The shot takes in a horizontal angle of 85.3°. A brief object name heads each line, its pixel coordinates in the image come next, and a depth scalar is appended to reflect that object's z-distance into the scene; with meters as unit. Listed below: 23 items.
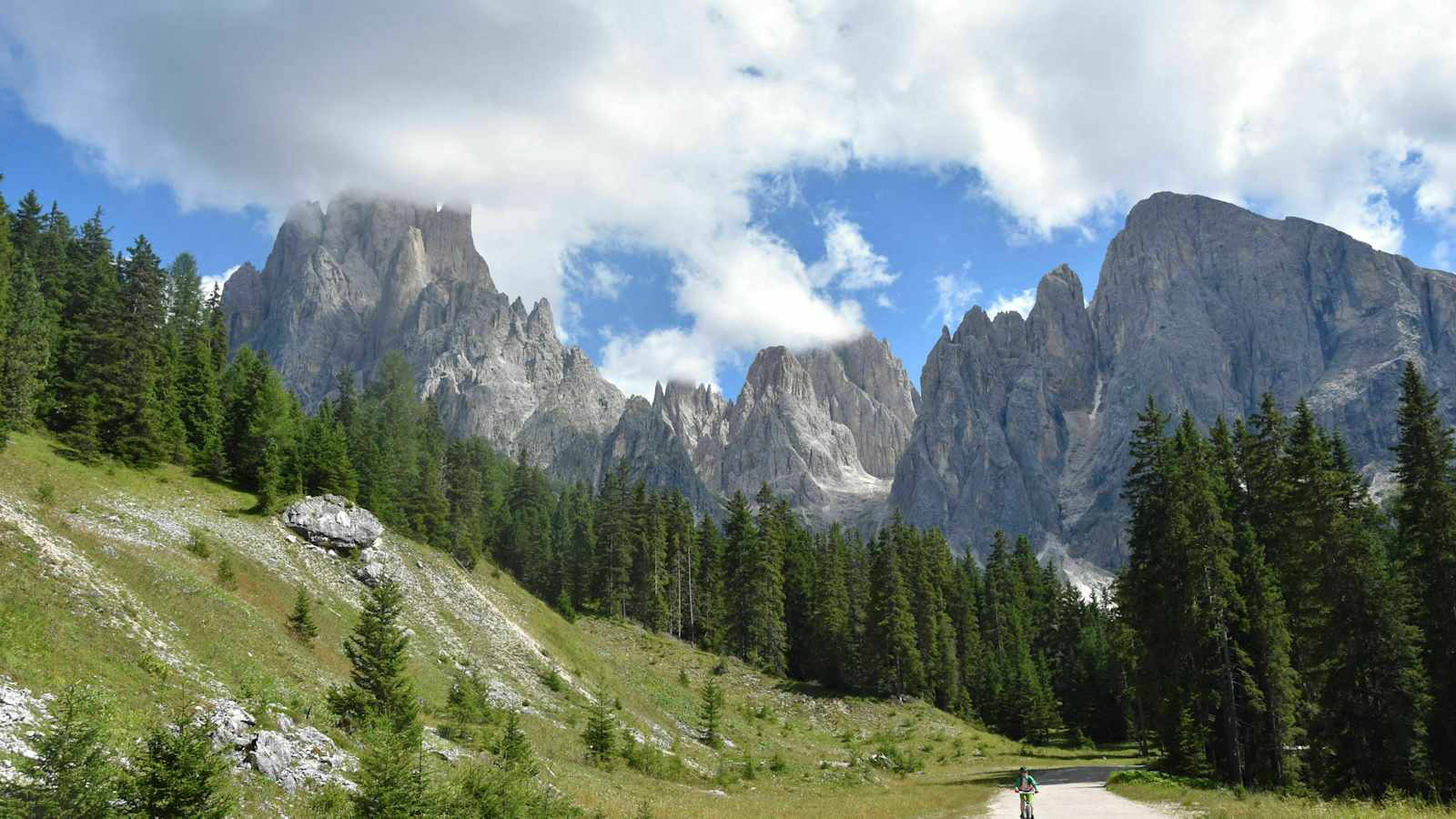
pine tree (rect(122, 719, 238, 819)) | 11.09
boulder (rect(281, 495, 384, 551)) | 43.72
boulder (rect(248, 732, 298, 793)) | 16.61
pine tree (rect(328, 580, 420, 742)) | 23.30
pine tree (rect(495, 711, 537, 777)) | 21.58
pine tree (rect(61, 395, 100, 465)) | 41.84
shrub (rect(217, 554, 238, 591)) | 31.41
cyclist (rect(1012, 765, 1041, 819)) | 24.14
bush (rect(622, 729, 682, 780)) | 34.34
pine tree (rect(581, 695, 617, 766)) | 33.22
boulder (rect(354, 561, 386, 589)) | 43.67
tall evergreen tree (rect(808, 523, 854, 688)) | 74.75
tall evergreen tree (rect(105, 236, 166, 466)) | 45.19
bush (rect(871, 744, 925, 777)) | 46.28
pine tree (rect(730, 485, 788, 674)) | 76.06
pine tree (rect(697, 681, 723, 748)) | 45.38
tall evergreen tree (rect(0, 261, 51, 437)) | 41.72
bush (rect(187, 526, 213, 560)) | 33.44
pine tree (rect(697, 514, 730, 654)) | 78.62
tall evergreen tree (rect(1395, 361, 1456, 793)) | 28.31
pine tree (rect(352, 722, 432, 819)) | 12.94
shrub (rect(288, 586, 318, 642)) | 31.58
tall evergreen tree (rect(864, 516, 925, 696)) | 72.12
